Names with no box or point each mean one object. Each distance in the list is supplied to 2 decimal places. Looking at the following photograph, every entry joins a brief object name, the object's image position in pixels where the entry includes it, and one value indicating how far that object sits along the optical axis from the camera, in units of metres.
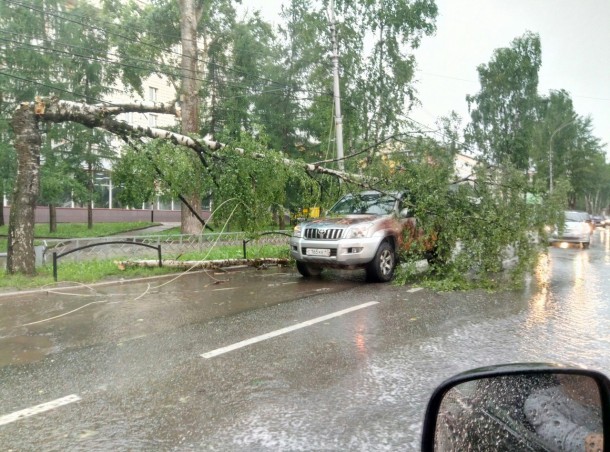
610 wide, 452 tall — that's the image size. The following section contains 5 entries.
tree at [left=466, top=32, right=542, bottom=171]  38.97
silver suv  8.77
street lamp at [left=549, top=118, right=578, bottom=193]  44.53
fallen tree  9.34
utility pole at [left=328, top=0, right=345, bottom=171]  15.64
